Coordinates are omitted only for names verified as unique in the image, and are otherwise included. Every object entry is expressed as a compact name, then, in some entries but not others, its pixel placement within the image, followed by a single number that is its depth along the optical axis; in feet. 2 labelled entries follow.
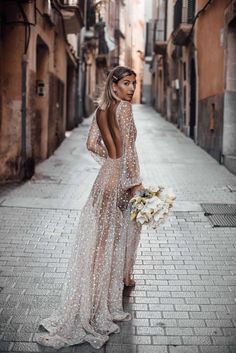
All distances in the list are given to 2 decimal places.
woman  11.40
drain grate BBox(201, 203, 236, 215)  24.47
